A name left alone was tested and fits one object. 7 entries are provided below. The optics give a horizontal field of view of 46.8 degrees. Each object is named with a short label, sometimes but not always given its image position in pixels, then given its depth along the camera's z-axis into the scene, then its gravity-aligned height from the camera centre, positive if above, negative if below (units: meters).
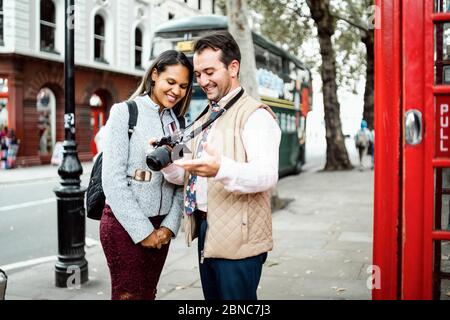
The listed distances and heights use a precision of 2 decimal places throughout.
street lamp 4.87 -0.47
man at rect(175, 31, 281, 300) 2.22 -0.14
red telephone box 2.20 +0.02
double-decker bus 11.09 +2.14
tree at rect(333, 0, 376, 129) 17.73 +4.38
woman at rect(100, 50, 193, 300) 2.41 -0.17
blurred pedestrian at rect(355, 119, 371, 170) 18.92 +0.49
